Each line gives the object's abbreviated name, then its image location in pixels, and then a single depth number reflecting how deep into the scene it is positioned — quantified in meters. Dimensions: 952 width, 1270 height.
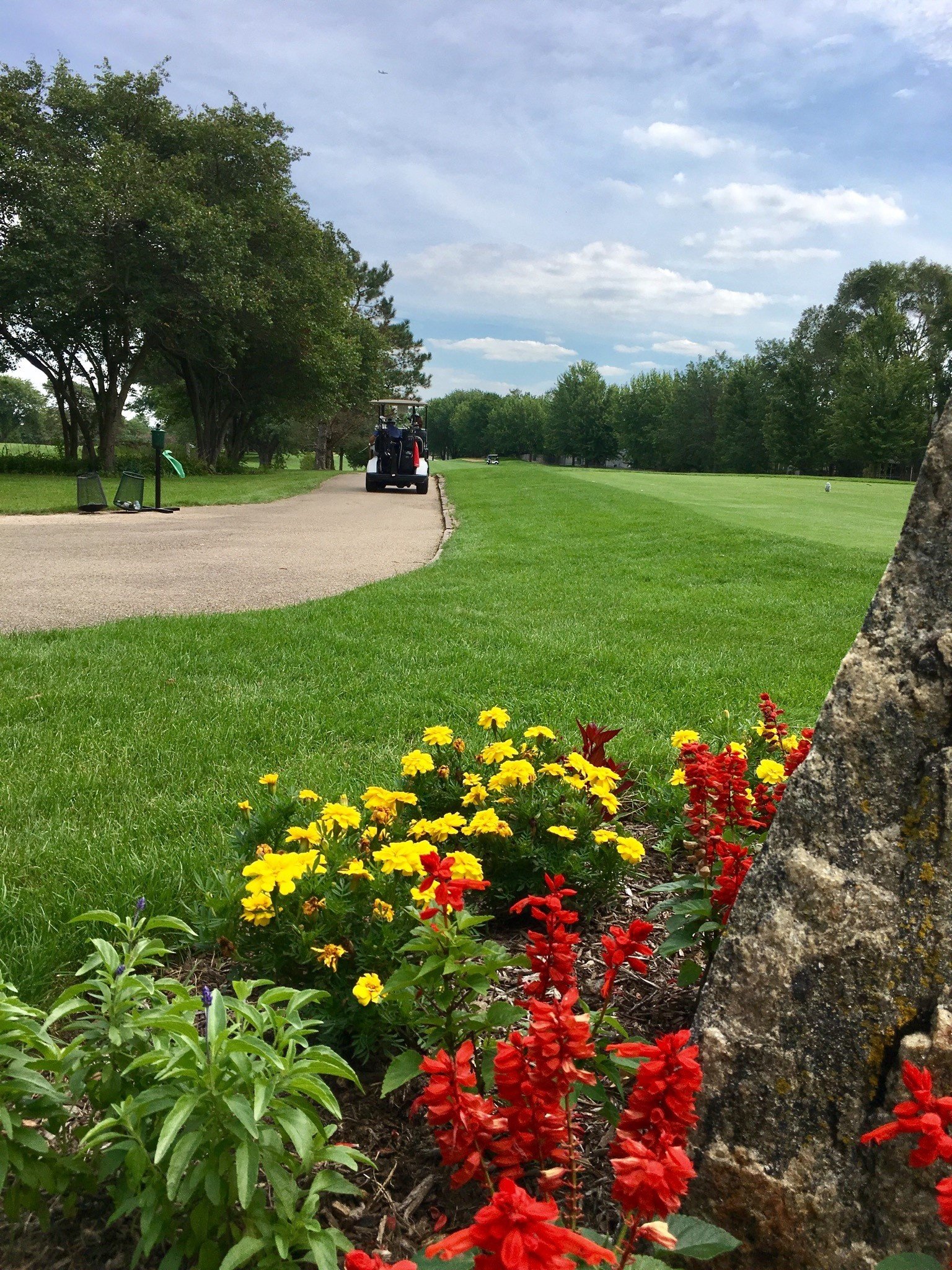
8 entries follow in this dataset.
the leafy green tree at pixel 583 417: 92.44
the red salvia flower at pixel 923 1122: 1.00
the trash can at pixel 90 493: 17.33
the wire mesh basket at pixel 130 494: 17.67
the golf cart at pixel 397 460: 26.34
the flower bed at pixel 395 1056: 1.28
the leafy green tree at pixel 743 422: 72.50
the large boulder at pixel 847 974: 1.38
